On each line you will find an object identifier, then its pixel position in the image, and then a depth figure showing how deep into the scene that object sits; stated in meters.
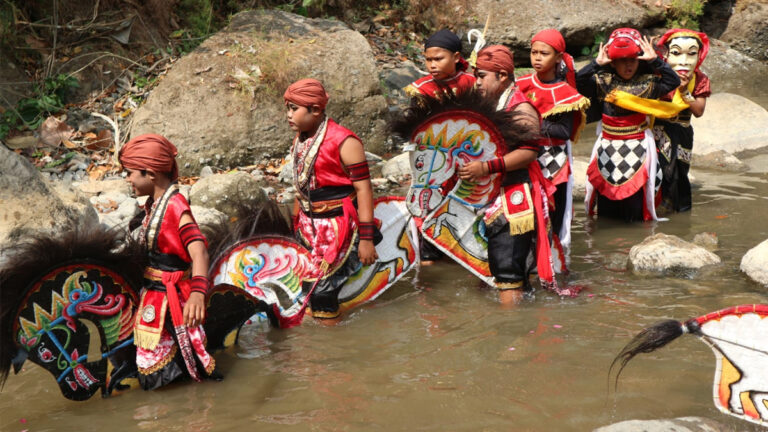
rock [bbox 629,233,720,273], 5.79
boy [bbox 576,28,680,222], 6.45
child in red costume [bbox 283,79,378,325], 4.70
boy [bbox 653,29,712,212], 7.12
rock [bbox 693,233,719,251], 6.46
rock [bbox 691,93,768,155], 9.98
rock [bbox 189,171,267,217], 7.61
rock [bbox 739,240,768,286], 5.43
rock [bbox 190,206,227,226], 6.91
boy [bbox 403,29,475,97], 5.48
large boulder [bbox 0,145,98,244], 5.82
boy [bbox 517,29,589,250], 5.39
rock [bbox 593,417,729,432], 3.32
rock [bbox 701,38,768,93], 14.24
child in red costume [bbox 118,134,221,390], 3.96
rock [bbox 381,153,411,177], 9.05
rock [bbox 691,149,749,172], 9.23
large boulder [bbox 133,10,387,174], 9.40
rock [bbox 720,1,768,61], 15.16
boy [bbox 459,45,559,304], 5.05
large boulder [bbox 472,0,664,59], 13.39
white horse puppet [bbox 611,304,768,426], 3.07
